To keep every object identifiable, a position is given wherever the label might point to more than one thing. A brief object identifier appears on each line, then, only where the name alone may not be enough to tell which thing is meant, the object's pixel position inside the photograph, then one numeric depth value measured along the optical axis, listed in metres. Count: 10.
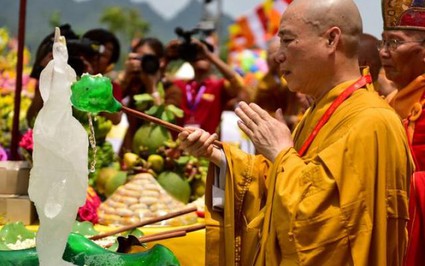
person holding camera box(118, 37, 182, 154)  4.62
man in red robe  2.87
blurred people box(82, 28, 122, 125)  4.07
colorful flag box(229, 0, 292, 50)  14.90
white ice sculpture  1.96
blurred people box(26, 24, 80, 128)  3.87
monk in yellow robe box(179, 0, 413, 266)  2.11
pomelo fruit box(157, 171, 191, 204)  3.60
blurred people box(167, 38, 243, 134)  5.62
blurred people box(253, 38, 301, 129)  5.18
